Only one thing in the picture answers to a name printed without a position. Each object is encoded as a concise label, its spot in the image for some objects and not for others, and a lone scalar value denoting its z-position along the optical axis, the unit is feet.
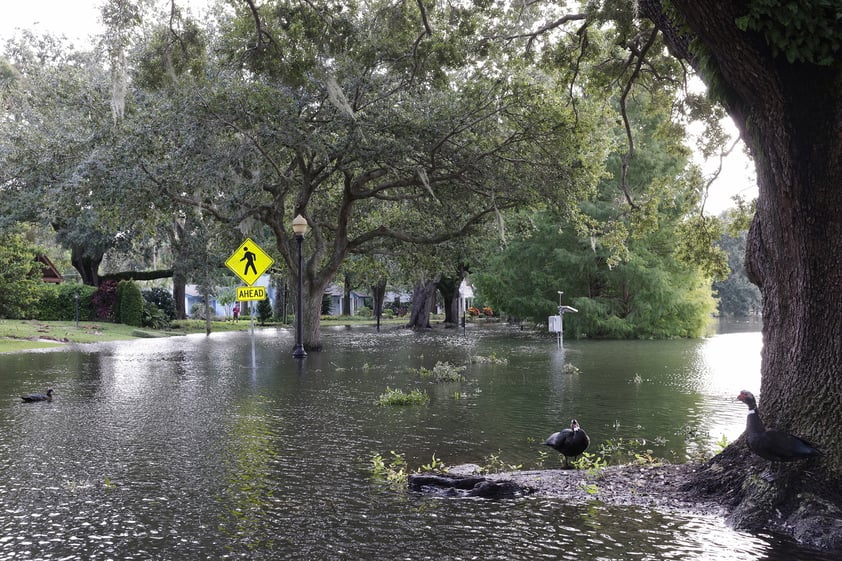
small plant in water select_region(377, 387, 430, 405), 39.81
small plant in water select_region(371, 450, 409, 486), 22.15
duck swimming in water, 39.62
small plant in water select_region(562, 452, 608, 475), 22.10
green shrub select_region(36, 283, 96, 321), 128.06
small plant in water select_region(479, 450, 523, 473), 23.79
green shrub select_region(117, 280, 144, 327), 129.80
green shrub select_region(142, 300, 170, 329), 132.98
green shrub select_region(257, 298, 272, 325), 193.16
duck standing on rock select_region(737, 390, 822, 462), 17.06
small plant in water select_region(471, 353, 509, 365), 67.56
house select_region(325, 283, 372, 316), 275.63
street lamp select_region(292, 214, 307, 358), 63.88
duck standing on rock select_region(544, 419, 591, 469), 24.29
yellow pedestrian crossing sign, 64.49
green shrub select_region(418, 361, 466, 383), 52.34
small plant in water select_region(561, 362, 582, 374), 57.31
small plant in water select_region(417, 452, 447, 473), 22.96
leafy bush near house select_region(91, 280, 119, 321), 132.36
